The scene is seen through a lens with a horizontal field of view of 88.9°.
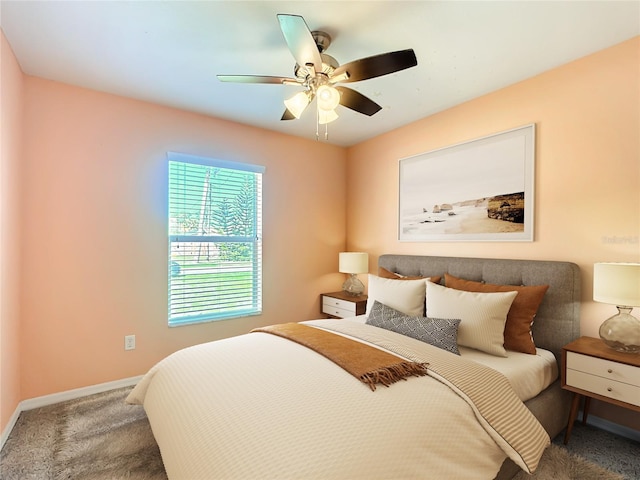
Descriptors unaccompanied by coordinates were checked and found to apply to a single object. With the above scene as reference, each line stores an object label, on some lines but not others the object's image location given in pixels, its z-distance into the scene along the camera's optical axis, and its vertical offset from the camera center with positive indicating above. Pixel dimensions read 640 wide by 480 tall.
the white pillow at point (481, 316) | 2.09 -0.50
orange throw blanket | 1.53 -0.62
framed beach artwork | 2.53 +0.44
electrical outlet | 2.82 -0.91
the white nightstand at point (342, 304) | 3.45 -0.72
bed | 1.11 -0.70
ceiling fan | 1.57 +0.92
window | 3.07 -0.01
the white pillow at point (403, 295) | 2.58 -0.45
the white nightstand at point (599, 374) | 1.75 -0.75
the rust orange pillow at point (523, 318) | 2.16 -0.52
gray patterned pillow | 2.07 -0.60
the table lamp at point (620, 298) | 1.77 -0.32
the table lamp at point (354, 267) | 3.63 -0.31
